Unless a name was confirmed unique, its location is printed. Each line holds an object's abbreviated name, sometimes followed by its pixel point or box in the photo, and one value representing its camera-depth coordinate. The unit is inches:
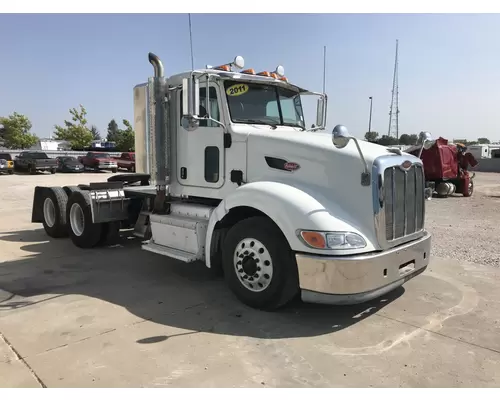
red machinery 661.3
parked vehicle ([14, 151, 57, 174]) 1165.1
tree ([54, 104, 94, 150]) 2474.2
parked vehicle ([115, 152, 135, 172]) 1166.8
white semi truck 162.7
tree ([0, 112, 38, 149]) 2503.7
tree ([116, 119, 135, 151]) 2239.7
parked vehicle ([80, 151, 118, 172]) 1275.8
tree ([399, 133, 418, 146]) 1330.0
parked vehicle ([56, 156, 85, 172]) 1246.9
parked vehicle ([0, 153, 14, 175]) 1139.9
